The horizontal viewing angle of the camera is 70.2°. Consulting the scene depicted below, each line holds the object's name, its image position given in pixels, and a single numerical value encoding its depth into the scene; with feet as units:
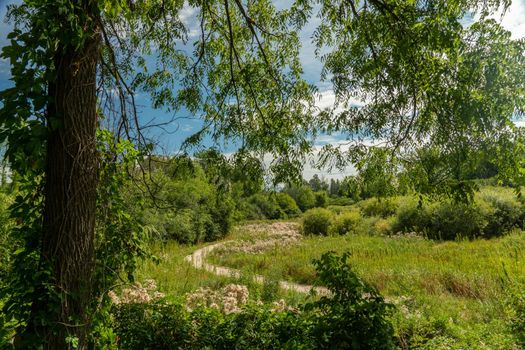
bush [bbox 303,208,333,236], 68.39
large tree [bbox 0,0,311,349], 7.35
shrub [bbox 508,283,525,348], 11.99
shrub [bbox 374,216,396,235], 56.70
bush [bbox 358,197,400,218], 67.90
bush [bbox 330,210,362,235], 65.24
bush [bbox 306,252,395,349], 9.74
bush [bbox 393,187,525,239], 45.21
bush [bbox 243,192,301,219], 115.96
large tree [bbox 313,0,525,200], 9.36
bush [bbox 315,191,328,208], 127.44
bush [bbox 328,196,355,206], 137.03
